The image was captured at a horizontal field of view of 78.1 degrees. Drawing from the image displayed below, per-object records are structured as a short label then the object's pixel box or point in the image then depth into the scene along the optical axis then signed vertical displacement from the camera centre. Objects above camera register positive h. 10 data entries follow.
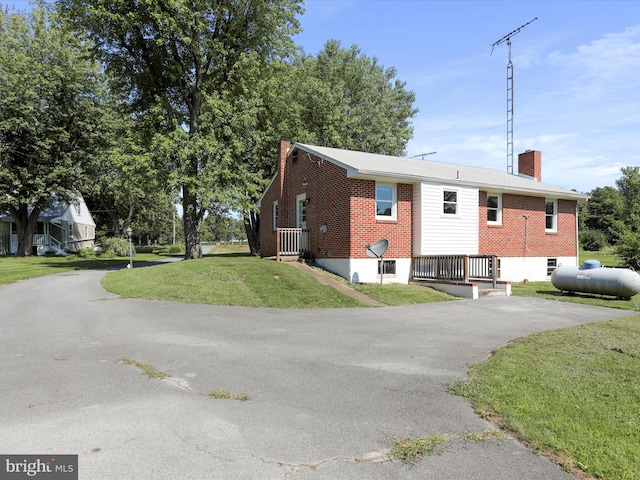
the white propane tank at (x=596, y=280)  12.43 -1.38
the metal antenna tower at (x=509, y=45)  23.33 +11.83
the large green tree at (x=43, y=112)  28.75 +9.60
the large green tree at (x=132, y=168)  20.36 +4.07
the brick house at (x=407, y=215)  15.33 +1.03
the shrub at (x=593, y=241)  52.56 -0.37
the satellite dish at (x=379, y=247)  14.73 -0.36
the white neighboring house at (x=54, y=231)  36.84 +0.59
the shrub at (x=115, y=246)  37.72 -0.86
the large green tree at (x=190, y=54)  20.41 +10.40
